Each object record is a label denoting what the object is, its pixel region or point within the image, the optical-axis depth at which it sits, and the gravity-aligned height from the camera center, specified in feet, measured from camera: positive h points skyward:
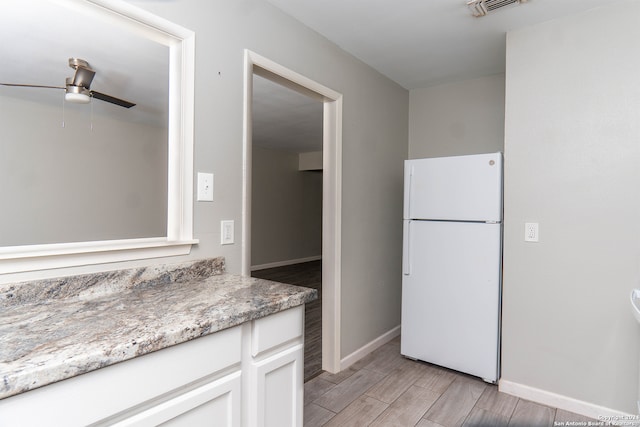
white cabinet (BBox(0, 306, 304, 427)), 2.51 -1.56
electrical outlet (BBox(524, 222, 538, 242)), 7.37 -0.39
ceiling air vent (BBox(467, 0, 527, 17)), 6.43 +3.83
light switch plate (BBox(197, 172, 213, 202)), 5.44 +0.35
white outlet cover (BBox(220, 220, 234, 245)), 5.76 -0.37
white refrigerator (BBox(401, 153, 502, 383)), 7.88 -1.20
